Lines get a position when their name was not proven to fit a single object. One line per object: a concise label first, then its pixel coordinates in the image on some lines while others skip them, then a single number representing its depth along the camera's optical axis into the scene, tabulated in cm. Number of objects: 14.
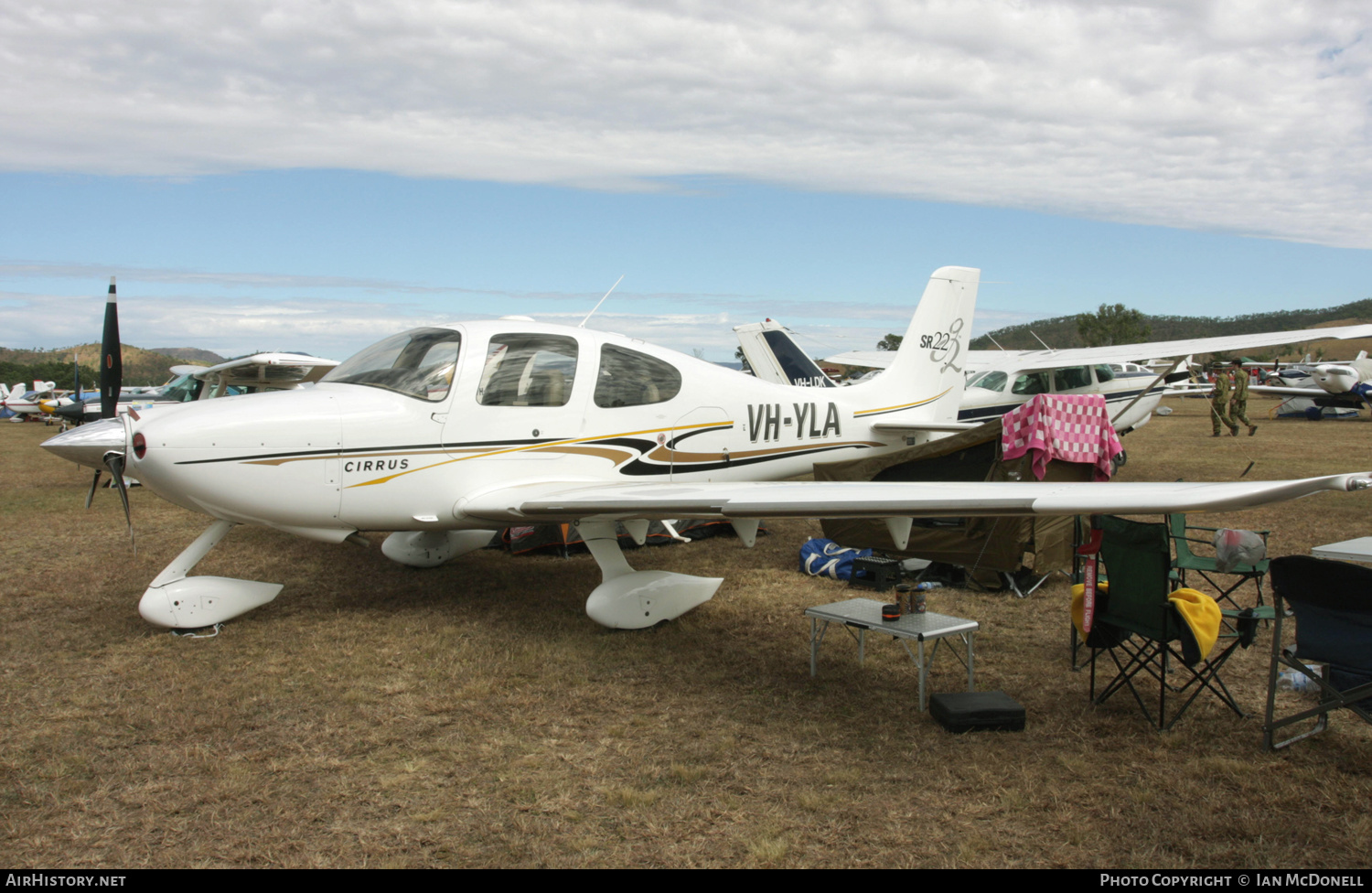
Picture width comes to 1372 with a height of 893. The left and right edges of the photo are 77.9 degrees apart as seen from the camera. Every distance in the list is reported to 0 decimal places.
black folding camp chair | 356
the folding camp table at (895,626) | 440
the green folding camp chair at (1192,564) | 543
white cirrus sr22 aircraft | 522
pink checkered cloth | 666
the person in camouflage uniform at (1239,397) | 1967
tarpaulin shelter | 660
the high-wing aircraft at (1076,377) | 1401
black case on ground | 415
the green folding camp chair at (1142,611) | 401
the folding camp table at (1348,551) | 434
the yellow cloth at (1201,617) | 402
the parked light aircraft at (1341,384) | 2675
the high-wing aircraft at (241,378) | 1574
